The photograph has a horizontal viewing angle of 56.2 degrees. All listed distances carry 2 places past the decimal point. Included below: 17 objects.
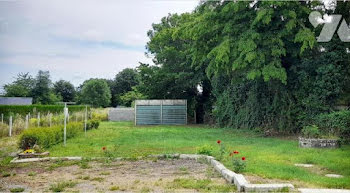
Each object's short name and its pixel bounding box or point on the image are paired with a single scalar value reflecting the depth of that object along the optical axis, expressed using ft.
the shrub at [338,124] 35.06
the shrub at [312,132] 32.78
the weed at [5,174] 20.24
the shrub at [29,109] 67.53
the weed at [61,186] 16.02
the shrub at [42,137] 30.22
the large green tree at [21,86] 147.43
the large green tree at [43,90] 144.49
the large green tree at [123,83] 184.96
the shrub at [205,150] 26.55
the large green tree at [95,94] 156.56
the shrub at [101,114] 92.39
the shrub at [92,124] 57.47
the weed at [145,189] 15.58
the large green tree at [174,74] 76.54
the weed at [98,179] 18.29
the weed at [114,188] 16.11
